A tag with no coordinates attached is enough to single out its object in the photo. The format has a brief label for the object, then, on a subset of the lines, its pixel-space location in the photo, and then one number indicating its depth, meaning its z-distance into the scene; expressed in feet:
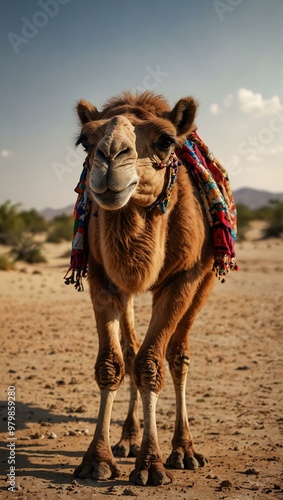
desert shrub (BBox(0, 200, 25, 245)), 82.95
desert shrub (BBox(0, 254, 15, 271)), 53.98
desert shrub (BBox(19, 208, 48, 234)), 119.11
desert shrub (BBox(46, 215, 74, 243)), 95.30
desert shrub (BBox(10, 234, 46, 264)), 65.31
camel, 12.87
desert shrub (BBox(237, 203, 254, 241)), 95.81
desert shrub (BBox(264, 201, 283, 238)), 96.73
